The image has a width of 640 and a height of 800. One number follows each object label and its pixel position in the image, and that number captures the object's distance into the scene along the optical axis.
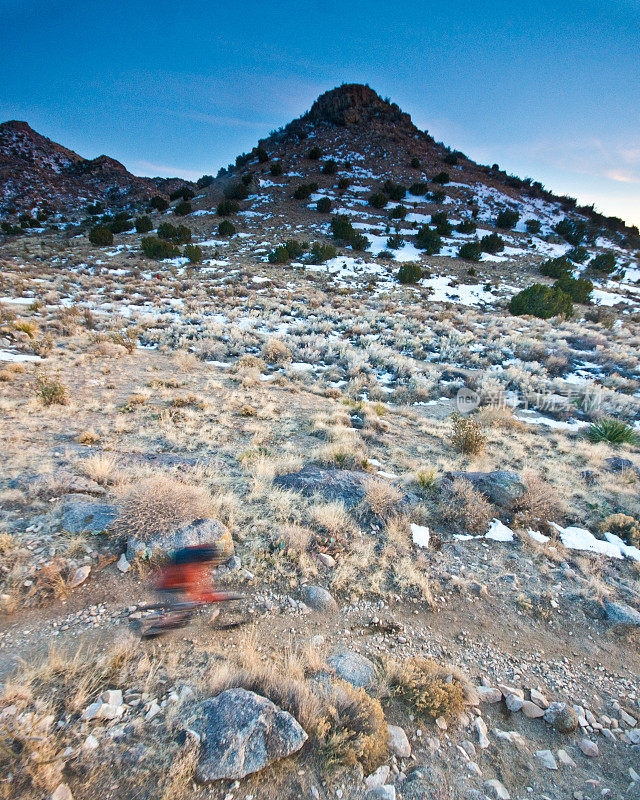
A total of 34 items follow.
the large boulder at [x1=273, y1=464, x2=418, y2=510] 4.96
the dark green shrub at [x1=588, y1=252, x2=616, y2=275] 31.30
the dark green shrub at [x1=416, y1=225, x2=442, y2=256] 30.72
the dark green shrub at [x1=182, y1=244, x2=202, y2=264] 24.38
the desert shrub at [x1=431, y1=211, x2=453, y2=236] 34.12
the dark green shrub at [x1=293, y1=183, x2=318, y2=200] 37.34
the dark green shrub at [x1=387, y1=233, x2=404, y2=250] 30.84
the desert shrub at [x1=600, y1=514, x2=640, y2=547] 5.21
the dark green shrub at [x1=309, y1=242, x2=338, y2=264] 26.72
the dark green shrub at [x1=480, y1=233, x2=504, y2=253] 33.03
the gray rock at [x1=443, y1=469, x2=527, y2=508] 5.32
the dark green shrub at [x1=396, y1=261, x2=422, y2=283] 24.67
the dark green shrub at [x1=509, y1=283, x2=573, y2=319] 20.28
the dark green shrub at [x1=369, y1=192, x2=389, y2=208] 37.31
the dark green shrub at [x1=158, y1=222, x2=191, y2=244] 27.72
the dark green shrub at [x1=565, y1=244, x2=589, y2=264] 33.38
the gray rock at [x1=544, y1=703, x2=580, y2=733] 2.68
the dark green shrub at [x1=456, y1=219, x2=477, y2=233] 35.22
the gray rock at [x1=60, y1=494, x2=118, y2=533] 3.77
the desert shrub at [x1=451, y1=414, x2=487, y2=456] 7.02
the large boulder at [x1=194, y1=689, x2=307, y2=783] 2.01
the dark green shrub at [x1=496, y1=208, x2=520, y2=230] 38.12
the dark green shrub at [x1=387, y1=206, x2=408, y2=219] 35.81
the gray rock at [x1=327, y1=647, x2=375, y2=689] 2.77
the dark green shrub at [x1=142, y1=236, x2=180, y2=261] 24.65
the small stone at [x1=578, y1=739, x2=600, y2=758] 2.54
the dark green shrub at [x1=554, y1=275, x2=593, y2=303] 24.28
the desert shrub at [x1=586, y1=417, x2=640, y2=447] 8.30
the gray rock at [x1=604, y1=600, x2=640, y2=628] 3.74
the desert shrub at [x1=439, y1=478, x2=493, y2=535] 4.93
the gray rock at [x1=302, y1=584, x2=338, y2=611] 3.51
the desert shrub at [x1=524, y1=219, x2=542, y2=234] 39.51
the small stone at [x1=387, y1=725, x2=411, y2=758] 2.35
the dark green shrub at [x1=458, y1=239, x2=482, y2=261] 30.41
